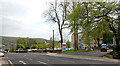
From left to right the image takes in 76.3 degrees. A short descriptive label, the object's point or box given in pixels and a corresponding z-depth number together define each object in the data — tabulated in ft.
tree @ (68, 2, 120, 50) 43.48
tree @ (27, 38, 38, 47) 210.80
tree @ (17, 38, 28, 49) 203.41
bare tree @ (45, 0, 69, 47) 83.40
